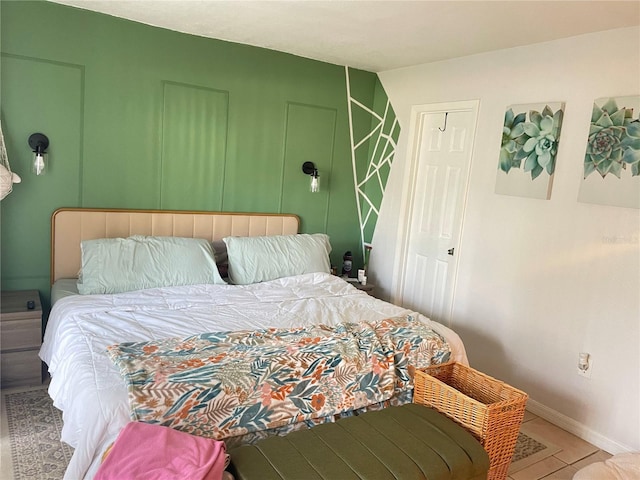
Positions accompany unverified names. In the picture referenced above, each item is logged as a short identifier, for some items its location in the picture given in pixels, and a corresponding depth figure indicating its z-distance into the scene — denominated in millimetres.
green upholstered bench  1749
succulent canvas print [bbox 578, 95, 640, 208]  2676
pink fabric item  1538
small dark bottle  4465
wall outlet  2916
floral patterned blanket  1891
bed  1884
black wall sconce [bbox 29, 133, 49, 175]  3110
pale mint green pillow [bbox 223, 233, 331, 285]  3561
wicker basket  2150
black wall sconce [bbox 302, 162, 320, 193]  4217
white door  3773
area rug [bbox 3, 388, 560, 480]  2256
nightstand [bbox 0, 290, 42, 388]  2855
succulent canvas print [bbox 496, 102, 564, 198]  3086
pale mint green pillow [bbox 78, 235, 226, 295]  3047
